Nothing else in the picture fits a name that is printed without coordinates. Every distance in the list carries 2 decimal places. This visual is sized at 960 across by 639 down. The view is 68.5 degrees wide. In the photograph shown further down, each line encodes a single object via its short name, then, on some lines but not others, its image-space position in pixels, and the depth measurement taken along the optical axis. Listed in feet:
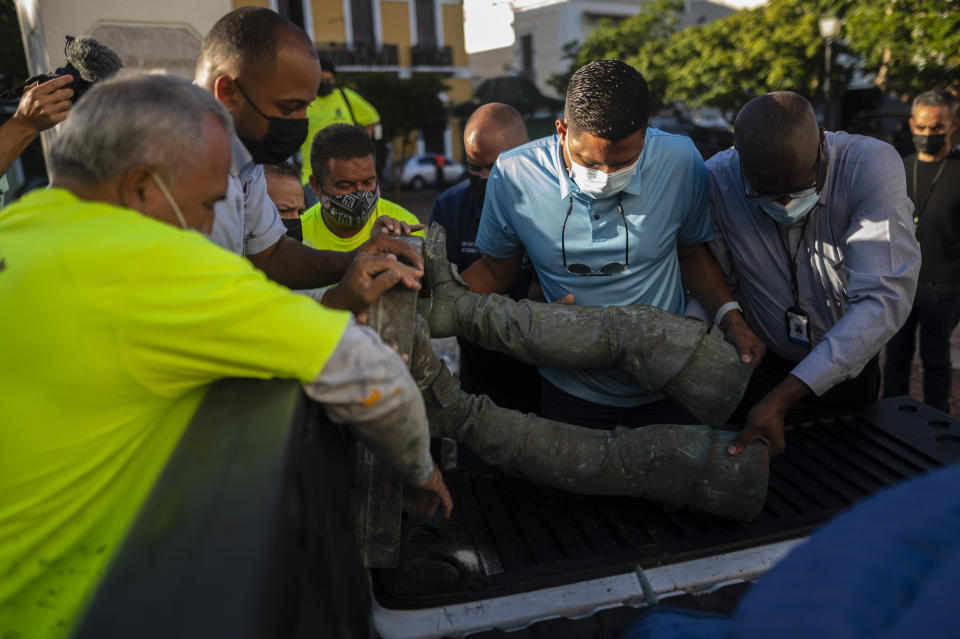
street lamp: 45.78
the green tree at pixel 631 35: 91.45
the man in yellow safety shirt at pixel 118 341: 3.68
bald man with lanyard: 7.23
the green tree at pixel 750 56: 53.78
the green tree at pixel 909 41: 32.37
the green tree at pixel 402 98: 83.82
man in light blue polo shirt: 7.62
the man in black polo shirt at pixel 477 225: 10.49
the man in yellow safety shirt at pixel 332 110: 18.12
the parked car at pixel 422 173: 83.35
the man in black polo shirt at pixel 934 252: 13.74
